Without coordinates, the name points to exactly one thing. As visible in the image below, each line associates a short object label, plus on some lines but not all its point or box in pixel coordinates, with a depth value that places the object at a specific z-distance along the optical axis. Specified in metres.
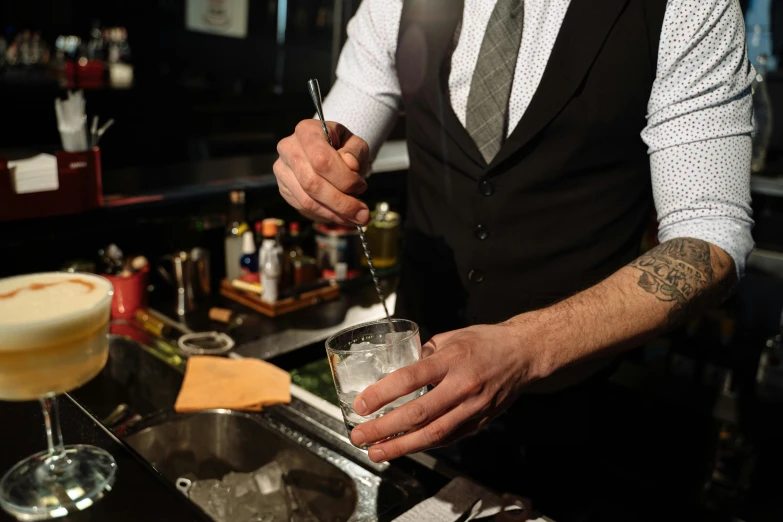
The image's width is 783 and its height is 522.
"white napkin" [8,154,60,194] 1.80
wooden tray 2.21
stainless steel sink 1.10
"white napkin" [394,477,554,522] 0.97
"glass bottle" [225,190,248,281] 2.36
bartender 1.06
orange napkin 1.36
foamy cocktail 0.72
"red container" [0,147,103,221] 1.82
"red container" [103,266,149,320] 2.04
